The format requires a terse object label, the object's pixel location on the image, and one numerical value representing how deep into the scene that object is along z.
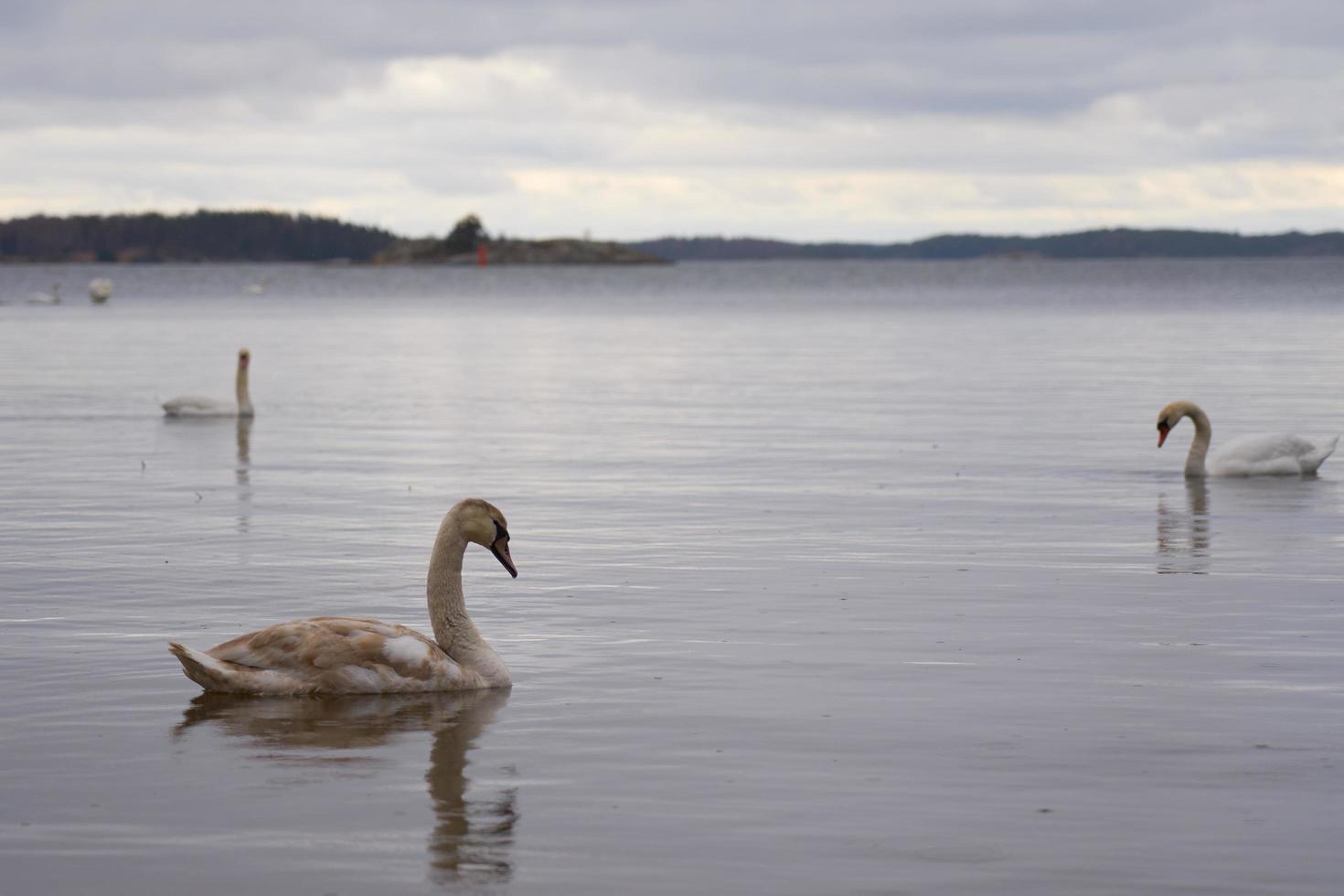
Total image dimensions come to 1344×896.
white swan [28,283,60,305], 102.06
